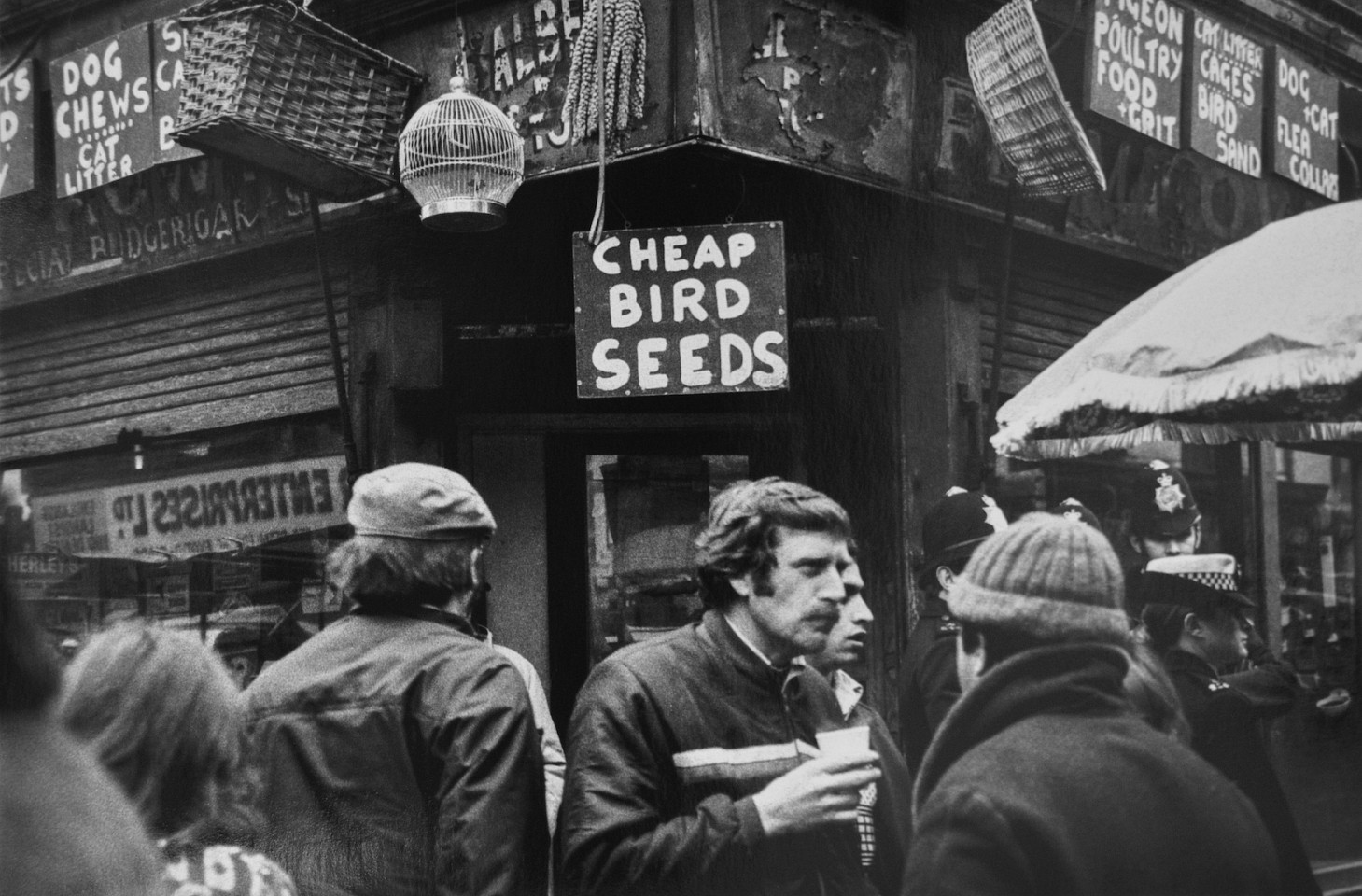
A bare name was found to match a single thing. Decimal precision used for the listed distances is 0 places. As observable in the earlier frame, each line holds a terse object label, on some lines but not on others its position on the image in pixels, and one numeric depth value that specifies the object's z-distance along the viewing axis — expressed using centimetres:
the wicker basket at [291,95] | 513
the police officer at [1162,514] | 492
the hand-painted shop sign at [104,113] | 648
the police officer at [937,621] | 448
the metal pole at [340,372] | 587
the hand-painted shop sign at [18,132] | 674
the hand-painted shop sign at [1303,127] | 597
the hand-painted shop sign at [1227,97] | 588
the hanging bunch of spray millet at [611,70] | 523
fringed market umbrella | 340
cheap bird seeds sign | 515
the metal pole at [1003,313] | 562
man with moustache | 383
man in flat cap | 362
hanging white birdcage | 525
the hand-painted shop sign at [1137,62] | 571
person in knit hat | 336
